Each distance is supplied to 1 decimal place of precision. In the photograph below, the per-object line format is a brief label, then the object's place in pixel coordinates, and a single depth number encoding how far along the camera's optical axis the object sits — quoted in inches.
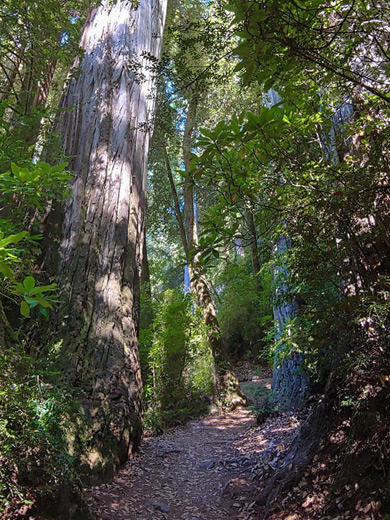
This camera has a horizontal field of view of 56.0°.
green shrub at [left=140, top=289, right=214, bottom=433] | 287.7
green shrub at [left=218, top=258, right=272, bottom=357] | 573.3
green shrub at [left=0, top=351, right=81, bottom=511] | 82.7
